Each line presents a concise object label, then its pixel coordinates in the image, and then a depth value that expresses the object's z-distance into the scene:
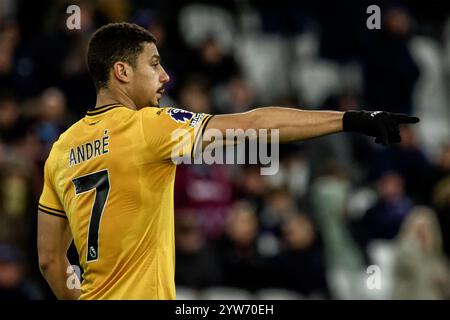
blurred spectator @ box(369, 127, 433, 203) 23.45
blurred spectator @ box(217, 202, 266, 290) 18.77
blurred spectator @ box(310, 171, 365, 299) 21.39
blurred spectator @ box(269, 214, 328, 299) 19.27
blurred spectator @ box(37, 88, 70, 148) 18.86
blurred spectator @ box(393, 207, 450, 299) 20.39
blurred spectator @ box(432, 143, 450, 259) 21.87
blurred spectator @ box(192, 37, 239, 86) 23.20
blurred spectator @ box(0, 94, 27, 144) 19.27
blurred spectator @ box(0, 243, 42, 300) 16.33
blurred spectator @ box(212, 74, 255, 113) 22.97
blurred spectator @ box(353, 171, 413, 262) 21.80
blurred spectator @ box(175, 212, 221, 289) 18.30
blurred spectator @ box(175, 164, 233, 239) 19.98
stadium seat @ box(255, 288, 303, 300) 18.75
